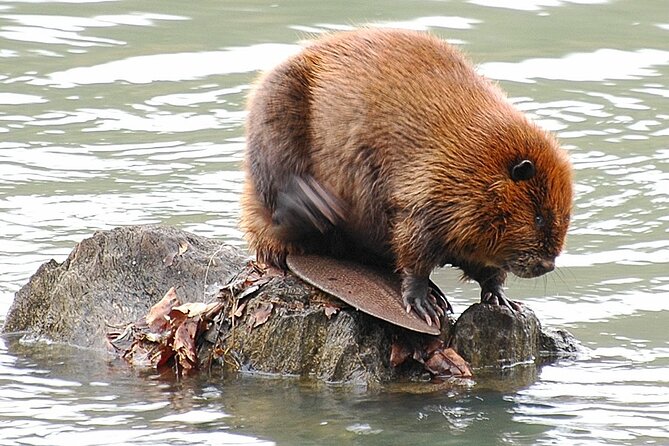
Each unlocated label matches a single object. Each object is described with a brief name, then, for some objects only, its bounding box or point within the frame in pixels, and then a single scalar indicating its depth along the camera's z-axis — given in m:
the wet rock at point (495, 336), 15.80
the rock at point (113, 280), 17.30
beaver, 15.27
